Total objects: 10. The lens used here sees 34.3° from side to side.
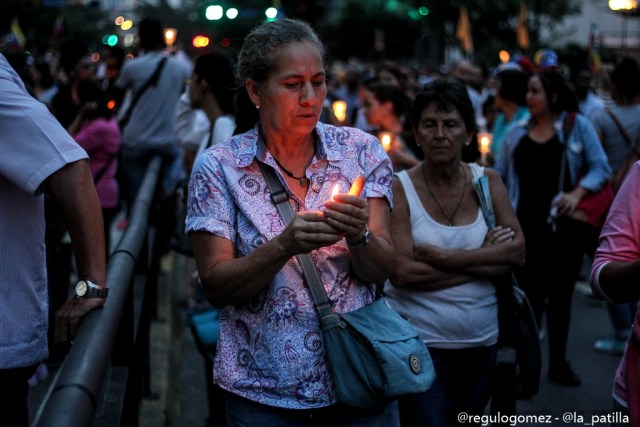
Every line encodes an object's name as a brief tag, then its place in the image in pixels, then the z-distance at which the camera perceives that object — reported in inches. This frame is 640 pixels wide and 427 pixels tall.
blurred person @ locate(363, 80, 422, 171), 302.4
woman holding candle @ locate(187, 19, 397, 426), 124.1
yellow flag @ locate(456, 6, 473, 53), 1368.1
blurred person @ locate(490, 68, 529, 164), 362.3
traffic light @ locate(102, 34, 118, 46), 688.6
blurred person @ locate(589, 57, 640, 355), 345.4
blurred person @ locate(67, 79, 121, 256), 346.3
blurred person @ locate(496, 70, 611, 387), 283.1
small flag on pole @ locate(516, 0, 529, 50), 1296.8
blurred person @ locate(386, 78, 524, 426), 178.7
